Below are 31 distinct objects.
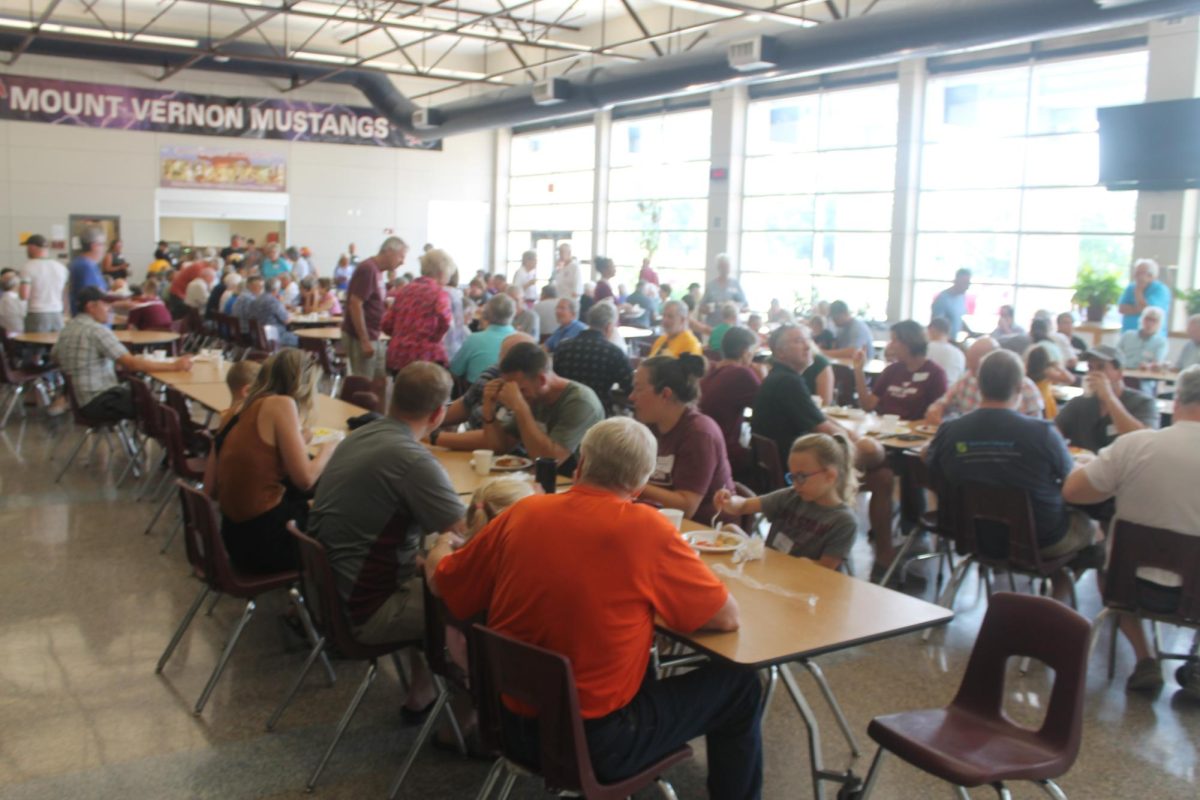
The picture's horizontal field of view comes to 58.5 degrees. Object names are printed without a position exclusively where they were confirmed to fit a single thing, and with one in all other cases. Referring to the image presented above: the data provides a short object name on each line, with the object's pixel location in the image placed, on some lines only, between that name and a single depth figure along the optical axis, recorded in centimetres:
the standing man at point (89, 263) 1182
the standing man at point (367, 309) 827
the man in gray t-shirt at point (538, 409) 458
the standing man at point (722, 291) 1274
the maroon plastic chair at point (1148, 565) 382
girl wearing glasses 376
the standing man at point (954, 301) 1088
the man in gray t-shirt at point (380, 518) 336
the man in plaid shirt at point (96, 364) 716
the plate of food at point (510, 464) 446
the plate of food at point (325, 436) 482
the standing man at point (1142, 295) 984
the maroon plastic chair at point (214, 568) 375
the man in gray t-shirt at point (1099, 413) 571
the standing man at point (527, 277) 1422
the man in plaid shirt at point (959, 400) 595
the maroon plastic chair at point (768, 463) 514
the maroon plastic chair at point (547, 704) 236
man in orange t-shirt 242
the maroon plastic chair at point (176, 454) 563
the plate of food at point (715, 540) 339
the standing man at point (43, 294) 995
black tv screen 1012
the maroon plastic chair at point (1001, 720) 258
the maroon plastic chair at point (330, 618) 320
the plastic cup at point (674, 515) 340
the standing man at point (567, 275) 1427
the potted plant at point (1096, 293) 1062
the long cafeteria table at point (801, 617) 260
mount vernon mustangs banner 1781
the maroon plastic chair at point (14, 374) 869
